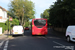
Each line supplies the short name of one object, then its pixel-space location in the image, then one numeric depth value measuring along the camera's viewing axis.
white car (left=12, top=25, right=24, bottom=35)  18.94
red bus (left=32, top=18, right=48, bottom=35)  18.25
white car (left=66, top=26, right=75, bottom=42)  11.55
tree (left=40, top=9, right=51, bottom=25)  91.49
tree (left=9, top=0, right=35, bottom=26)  55.41
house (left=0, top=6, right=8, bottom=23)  42.39
